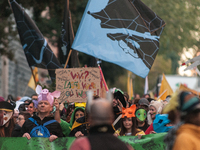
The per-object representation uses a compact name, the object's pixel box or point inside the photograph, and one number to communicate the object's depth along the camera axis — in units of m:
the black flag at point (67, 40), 21.52
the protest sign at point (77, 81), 15.88
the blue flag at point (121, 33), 16.47
